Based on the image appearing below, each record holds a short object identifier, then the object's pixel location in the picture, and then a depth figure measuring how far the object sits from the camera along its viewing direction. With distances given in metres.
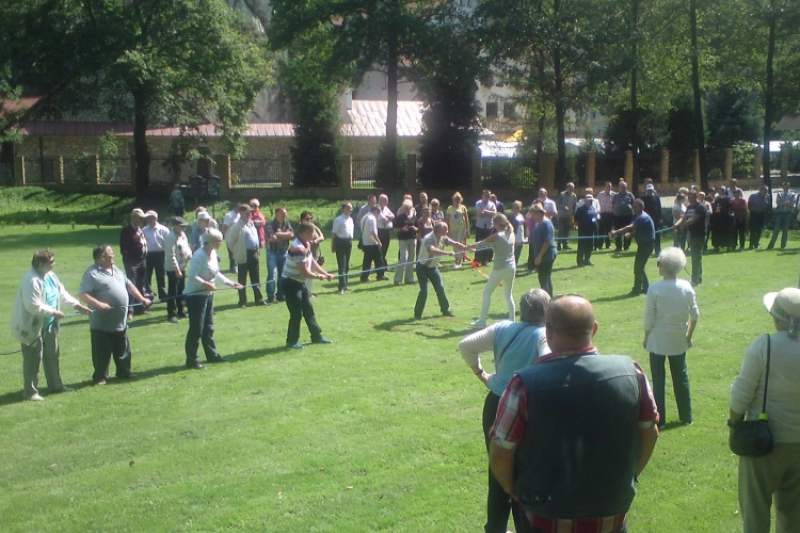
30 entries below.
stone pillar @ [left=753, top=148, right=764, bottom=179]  46.75
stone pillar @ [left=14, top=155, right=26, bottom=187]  44.88
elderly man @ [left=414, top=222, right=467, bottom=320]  14.08
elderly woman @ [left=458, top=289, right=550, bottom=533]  5.49
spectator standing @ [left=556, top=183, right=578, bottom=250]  24.16
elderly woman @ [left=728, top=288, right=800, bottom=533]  4.97
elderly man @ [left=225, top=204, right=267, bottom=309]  16.23
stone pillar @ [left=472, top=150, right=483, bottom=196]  39.00
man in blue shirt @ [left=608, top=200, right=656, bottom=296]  15.73
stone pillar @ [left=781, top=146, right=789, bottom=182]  50.47
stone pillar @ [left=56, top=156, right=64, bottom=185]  45.06
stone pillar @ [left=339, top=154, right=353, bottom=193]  40.09
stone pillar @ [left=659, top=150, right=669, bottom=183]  41.61
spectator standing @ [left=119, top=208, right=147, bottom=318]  14.94
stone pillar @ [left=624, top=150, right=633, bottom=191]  39.84
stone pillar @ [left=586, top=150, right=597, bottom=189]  39.25
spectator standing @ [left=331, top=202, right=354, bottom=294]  17.73
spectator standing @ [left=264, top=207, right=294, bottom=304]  16.20
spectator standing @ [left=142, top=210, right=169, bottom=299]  15.29
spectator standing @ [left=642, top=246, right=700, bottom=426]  7.96
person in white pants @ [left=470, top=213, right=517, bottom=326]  13.01
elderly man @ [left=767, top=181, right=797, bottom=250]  22.95
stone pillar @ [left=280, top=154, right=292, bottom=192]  40.50
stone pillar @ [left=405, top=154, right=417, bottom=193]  40.22
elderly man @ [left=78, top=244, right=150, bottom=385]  10.45
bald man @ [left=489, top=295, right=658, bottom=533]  3.56
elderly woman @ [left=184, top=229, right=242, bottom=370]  11.21
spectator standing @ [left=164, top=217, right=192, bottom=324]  14.77
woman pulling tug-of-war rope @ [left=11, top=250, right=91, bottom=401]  9.66
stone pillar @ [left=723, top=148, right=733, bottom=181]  45.19
